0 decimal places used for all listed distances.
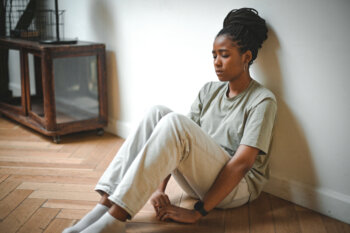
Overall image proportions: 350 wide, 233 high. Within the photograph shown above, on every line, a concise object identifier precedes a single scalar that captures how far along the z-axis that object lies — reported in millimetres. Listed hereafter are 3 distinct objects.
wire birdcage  2574
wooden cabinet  2182
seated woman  1194
